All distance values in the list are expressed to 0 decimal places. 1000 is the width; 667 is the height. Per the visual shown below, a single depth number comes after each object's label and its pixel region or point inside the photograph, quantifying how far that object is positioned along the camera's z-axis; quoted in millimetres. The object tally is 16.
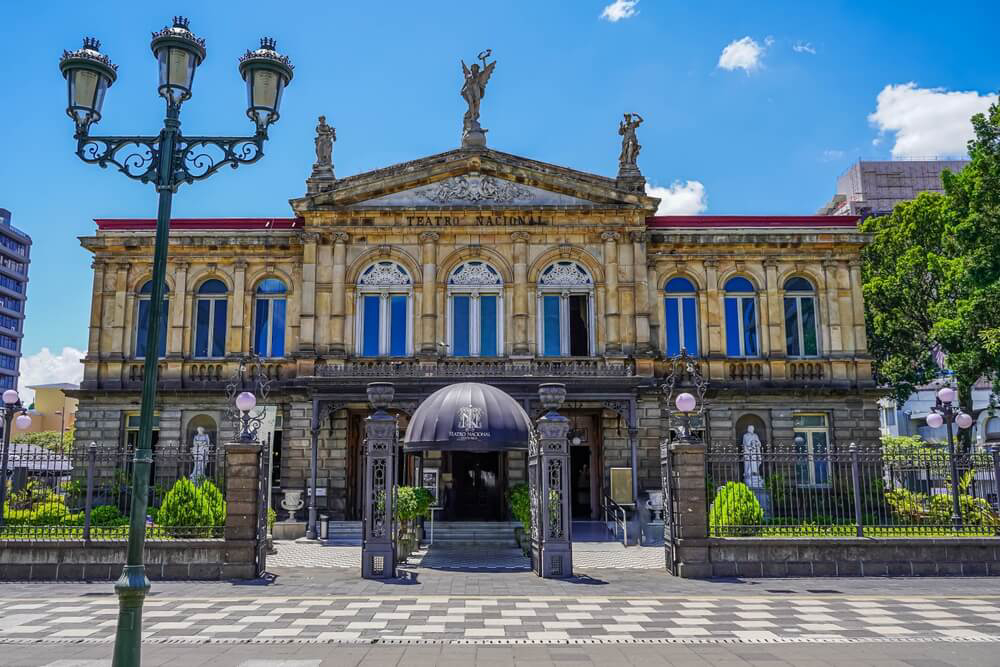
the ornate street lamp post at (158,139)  7863
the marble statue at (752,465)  27148
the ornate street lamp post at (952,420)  17547
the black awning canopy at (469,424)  19922
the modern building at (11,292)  97000
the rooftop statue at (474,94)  30422
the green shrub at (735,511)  17266
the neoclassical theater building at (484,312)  28641
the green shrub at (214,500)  17469
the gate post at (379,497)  16828
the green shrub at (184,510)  17172
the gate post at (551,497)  16984
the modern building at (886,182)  70938
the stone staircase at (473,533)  23891
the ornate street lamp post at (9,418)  17156
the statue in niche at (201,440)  28828
